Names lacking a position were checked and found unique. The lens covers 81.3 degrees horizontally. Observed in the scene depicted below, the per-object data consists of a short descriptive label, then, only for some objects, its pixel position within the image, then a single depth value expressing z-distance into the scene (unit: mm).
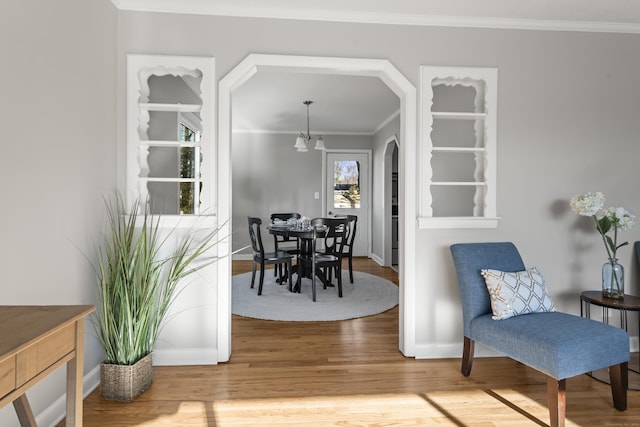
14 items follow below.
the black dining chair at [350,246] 4715
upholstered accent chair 1817
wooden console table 914
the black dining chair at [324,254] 4301
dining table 4273
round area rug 3750
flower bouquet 2457
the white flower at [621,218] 2473
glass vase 2438
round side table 2279
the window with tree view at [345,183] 7266
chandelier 5532
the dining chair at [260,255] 4309
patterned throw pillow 2225
